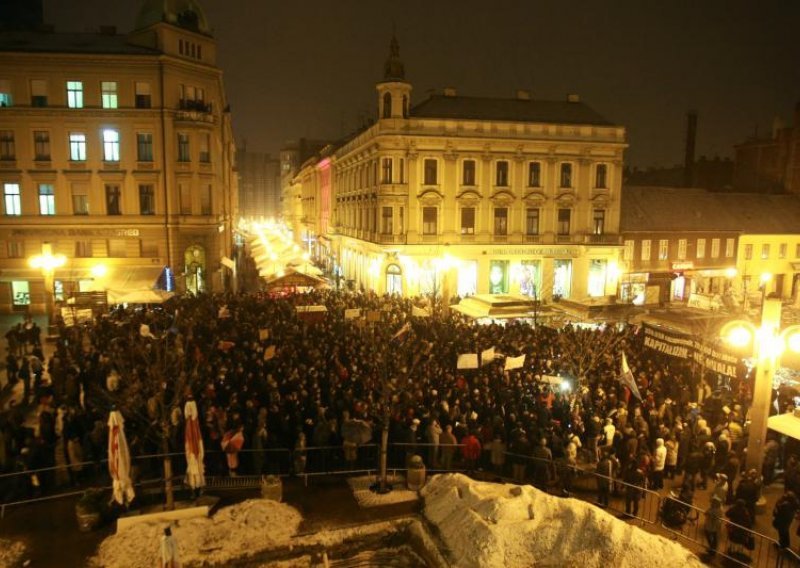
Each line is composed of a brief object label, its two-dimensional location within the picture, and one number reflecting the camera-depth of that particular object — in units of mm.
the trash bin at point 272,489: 12117
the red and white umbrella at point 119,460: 10459
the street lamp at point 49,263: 25469
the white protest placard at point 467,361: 18562
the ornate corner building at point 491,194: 40406
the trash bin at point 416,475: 12789
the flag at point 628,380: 16297
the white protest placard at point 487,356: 19359
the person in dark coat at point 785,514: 10859
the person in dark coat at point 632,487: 12328
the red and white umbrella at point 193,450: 10883
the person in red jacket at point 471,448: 13797
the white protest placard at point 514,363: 18969
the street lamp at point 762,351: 11727
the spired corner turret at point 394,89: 39531
